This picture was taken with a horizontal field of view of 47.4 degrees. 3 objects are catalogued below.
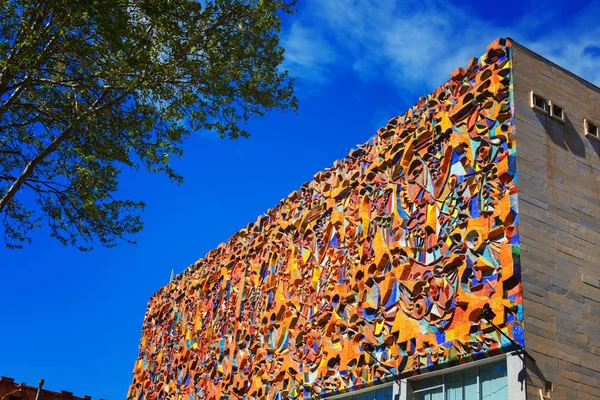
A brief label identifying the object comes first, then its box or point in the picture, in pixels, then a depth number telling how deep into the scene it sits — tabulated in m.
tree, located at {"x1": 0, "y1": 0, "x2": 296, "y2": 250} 11.62
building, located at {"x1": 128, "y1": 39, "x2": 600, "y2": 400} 11.02
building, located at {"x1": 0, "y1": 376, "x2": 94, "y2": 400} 29.98
